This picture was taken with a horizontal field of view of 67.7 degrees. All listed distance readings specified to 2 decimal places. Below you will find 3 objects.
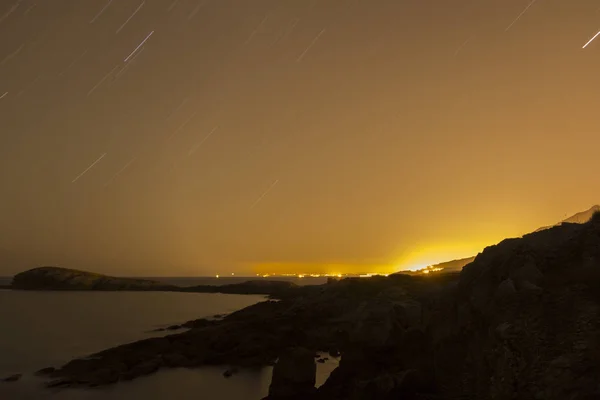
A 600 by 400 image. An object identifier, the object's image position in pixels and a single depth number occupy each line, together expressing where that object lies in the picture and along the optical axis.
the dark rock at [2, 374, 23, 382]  36.84
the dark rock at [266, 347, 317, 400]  24.94
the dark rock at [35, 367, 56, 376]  38.90
